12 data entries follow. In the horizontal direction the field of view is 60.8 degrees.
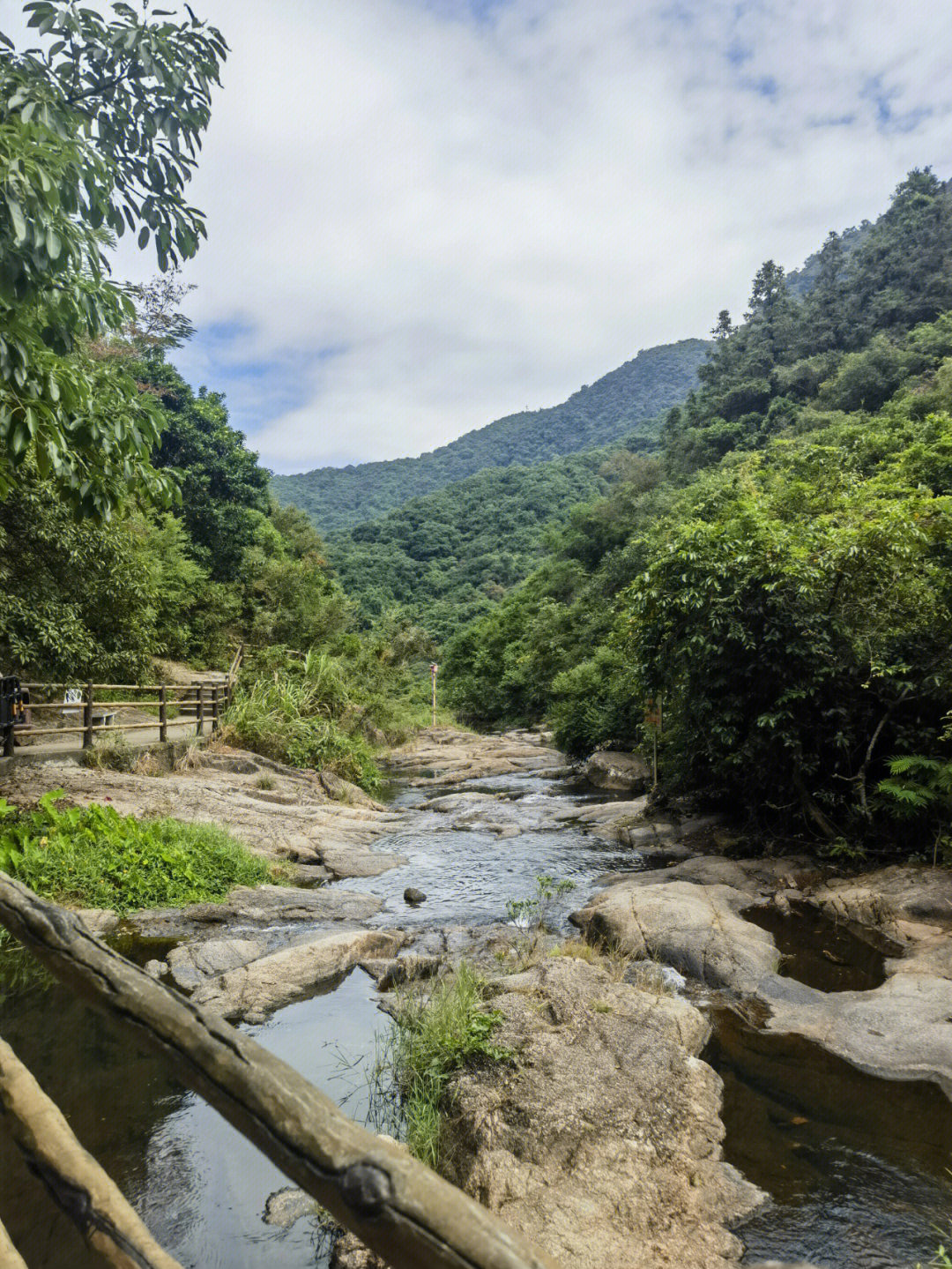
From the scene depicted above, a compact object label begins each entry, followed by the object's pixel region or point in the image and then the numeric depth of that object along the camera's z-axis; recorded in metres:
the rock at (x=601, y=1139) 3.71
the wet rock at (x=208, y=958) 6.64
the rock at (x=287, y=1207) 3.91
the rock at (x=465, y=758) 23.19
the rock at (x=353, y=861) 11.14
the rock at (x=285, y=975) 6.20
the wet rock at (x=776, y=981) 5.60
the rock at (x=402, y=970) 6.80
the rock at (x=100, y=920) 7.50
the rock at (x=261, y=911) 7.91
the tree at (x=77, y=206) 3.81
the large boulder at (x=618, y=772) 19.12
